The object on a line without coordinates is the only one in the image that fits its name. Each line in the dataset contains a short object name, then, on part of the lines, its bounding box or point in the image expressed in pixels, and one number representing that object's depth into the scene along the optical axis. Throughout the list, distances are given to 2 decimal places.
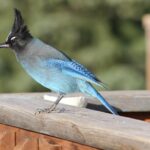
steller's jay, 7.18
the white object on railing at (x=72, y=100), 7.21
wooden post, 12.86
